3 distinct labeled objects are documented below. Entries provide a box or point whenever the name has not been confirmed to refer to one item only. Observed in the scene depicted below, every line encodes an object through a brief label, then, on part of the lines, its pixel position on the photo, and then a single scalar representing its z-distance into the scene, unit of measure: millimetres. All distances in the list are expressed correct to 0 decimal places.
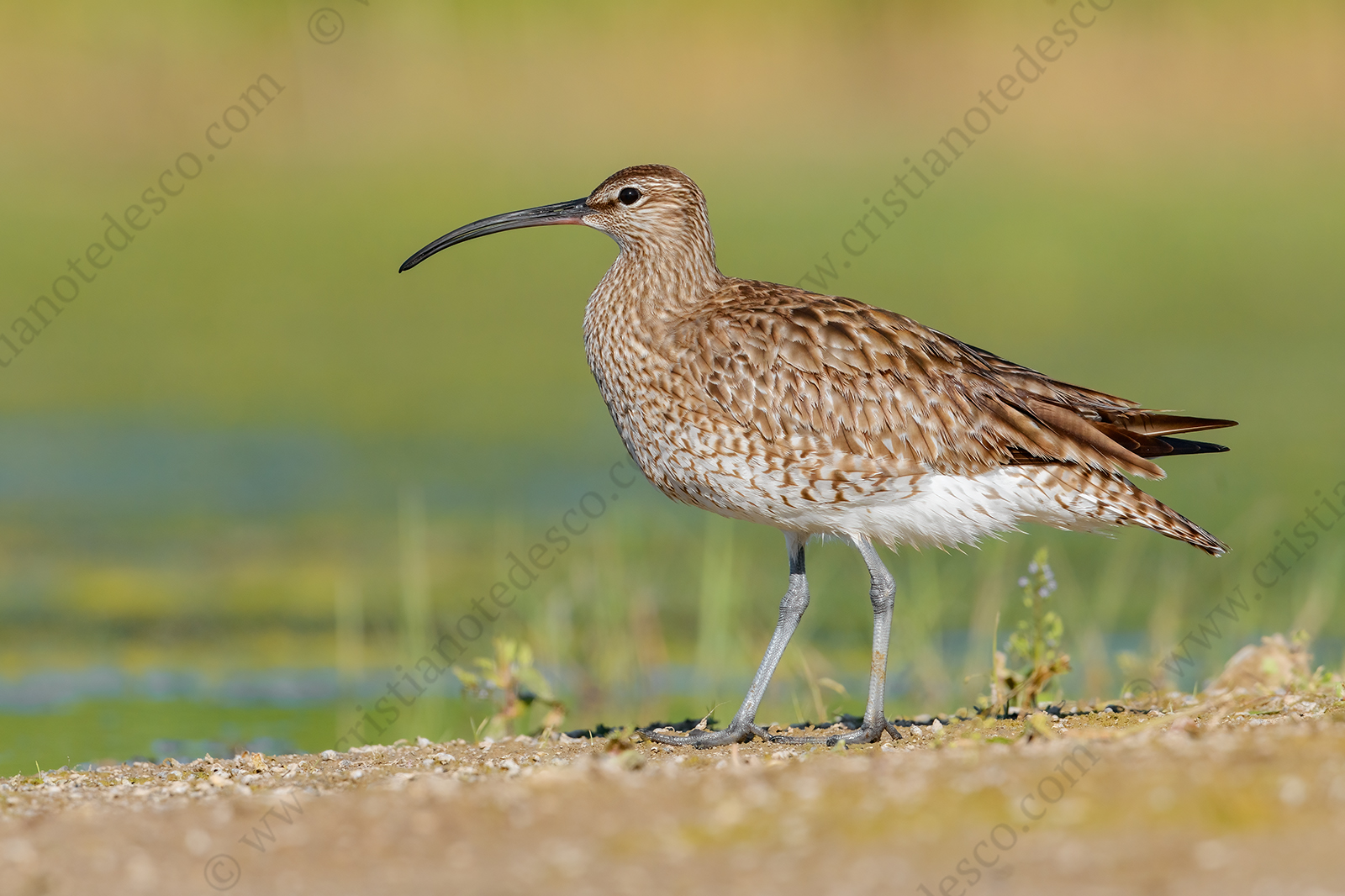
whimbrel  13156
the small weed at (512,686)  14594
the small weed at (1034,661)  13758
